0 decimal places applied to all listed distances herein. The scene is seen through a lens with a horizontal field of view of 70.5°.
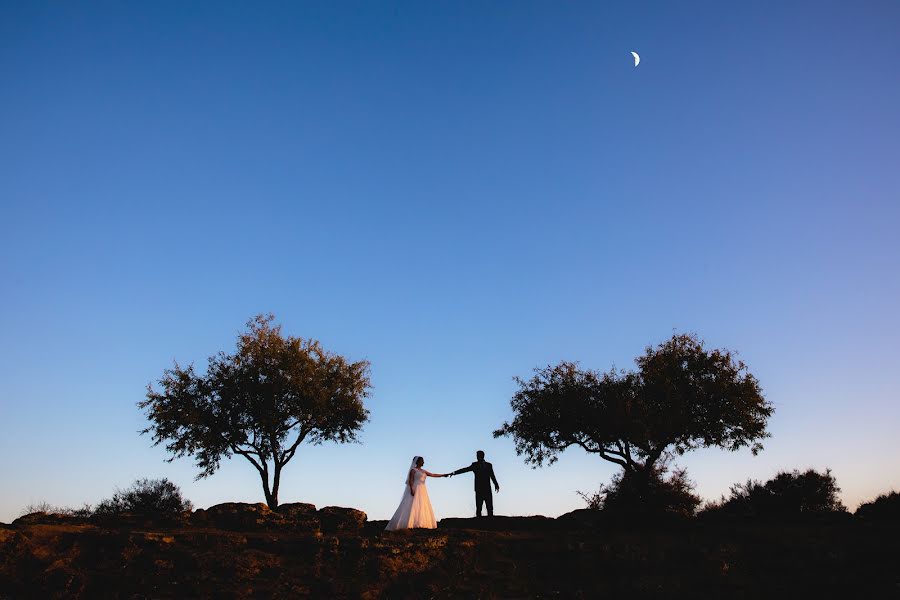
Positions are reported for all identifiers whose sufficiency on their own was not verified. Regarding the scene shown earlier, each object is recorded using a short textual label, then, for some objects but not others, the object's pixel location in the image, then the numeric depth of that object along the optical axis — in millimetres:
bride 22859
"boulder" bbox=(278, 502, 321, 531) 24312
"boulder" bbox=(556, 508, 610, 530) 26839
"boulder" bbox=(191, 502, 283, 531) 24484
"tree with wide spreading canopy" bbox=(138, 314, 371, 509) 35219
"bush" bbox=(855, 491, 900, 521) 28225
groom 25000
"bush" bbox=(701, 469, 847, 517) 36469
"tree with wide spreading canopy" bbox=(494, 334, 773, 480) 35312
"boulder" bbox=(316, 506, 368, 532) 25328
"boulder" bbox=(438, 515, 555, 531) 25453
